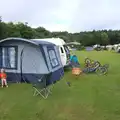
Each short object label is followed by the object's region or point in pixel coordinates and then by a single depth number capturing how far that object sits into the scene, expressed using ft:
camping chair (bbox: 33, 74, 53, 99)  14.89
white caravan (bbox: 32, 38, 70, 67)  26.56
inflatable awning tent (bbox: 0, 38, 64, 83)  18.45
